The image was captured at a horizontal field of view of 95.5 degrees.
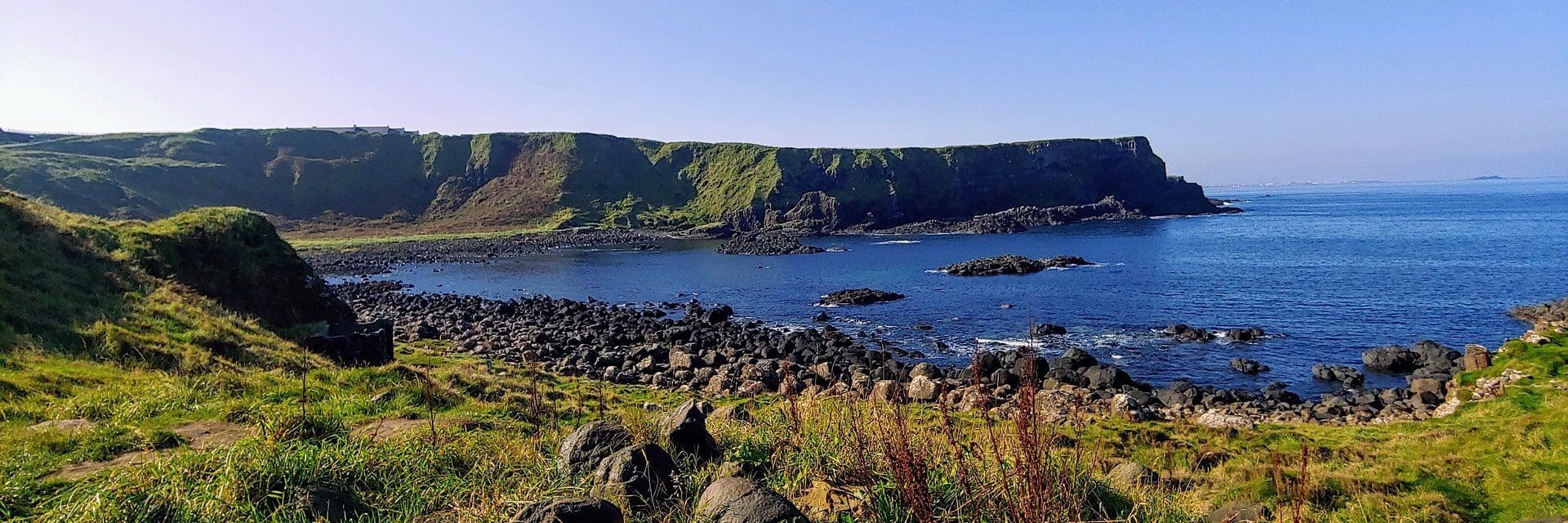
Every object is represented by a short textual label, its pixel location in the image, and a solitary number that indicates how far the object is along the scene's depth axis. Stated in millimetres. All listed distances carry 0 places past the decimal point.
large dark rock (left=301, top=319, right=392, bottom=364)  20031
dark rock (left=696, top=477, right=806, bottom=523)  5238
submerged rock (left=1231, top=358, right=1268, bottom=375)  31422
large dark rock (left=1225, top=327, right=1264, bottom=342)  37438
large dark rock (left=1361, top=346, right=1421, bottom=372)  31359
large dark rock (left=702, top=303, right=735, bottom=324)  47594
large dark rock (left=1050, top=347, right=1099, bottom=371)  32562
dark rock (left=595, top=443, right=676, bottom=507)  6035
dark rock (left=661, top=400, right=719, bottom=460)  7188
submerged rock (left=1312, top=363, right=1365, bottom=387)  29625
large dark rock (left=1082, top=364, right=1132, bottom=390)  29484
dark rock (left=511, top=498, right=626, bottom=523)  4980
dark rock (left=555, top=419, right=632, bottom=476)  6734
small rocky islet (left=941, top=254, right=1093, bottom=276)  68938
